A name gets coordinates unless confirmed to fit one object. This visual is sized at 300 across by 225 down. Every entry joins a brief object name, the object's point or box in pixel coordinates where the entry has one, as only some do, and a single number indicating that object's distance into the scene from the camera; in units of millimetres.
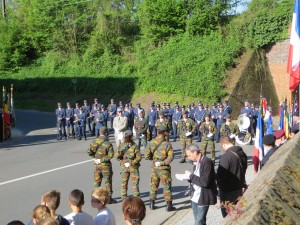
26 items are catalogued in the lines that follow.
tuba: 18944
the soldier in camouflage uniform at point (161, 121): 18156
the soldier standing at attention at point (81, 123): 23953
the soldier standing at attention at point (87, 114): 25228
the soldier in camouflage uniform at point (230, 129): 16453
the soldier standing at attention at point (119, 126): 18297
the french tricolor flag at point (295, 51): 8492
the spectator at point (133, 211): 4789
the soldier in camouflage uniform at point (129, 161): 10555
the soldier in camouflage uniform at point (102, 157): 10852
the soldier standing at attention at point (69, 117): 24406
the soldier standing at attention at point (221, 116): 22234
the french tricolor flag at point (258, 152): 9398
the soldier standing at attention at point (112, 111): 27484
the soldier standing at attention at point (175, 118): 24034
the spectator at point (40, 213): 5120
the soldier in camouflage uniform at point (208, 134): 15181
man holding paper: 7054
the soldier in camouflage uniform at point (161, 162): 10094
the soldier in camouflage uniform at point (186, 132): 17344
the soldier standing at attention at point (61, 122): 24352
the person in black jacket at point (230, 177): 7199
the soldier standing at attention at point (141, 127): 19266
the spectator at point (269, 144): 8170
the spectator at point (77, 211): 5836
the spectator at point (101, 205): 6016
